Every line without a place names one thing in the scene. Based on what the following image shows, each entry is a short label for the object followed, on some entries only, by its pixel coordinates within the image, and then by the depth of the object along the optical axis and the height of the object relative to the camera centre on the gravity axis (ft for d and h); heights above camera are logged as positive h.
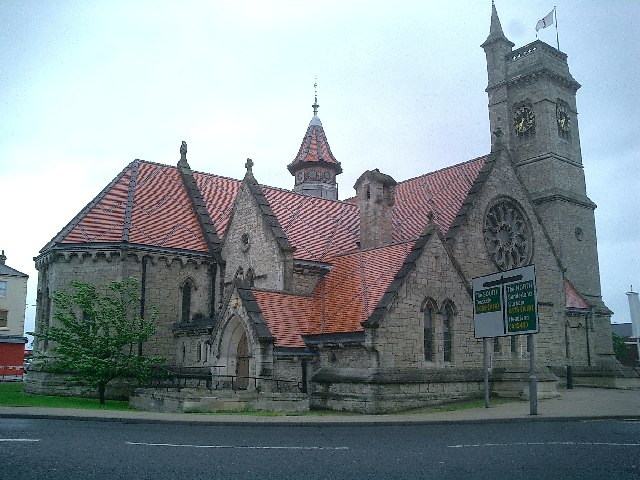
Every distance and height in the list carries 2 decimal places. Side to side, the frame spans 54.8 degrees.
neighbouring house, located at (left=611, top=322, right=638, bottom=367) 238.89 +0.97
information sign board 71.15 +4.86
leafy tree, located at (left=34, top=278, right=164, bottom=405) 82.48 +0.97
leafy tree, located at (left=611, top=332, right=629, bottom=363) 240.32 -1.79
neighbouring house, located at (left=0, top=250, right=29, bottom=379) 181.16 +7.80
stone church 78.12 +10.46
